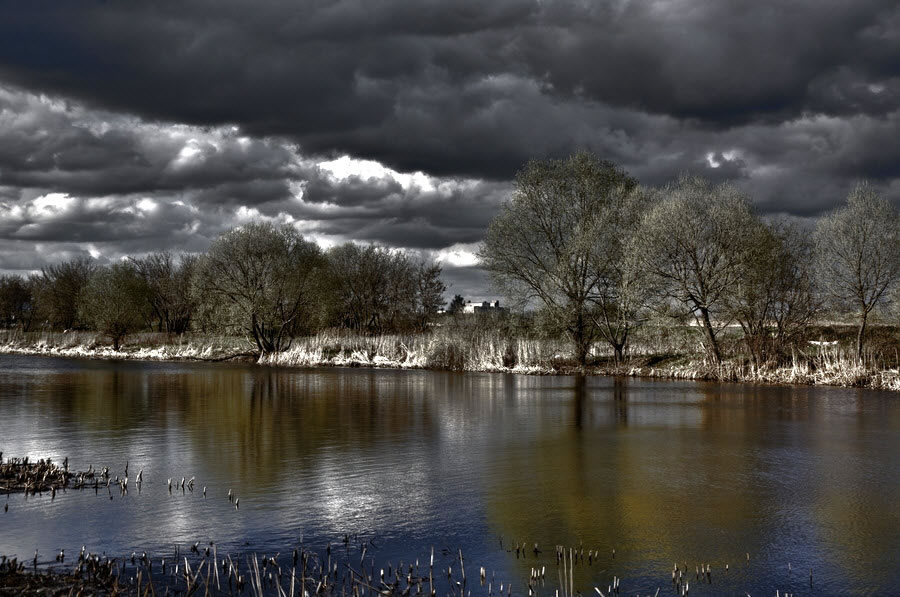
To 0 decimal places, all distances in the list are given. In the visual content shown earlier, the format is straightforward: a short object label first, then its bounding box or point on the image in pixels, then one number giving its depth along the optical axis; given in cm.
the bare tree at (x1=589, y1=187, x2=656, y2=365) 4378
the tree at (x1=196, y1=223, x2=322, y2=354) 6222
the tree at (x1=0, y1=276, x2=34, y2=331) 11175
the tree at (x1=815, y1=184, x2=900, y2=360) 3969
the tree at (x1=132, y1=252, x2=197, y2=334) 8981
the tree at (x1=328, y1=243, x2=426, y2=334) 8050
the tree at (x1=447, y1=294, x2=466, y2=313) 8087
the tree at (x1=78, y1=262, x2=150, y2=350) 7731
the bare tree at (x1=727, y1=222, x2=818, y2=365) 4044
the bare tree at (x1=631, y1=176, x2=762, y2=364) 4044
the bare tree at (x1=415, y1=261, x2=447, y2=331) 8038
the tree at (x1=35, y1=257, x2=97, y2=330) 9725
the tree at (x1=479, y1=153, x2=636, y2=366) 4775
